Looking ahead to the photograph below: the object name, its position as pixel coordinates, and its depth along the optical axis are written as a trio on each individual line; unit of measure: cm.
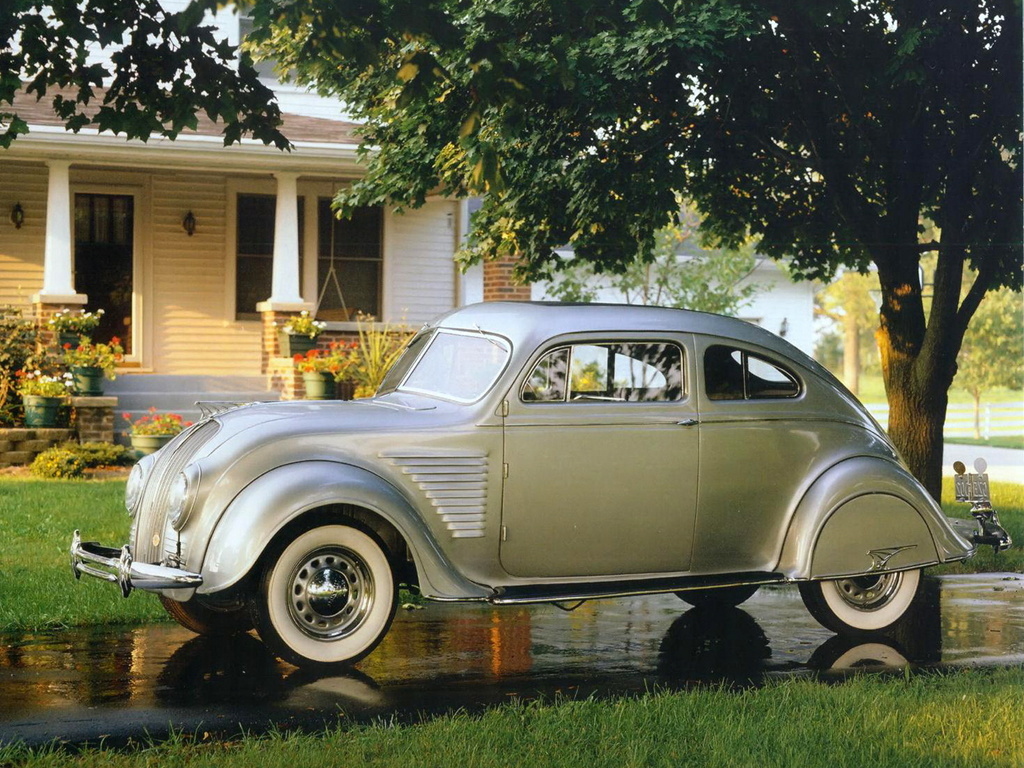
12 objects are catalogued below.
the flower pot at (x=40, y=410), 1548
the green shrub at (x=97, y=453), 1486
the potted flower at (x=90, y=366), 1570
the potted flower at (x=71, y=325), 1614
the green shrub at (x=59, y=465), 1462
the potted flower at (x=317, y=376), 1673
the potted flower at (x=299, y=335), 1717
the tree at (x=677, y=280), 2250
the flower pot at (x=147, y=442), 1527
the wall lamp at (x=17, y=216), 1761
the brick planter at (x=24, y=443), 1523
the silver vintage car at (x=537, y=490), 639
